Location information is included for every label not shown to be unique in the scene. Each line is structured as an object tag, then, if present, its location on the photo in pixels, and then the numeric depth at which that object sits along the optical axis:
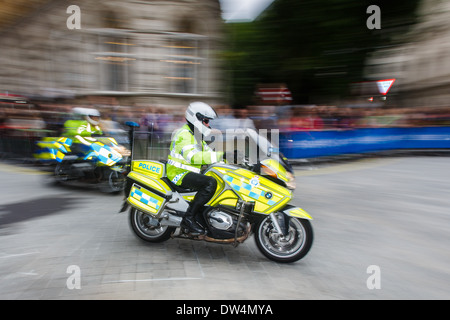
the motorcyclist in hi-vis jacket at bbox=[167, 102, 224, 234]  4.38
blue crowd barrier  11.64
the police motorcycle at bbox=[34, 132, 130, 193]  7.91
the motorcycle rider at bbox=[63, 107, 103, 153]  8.17
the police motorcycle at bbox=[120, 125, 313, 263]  4.27
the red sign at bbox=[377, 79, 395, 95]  15.89
